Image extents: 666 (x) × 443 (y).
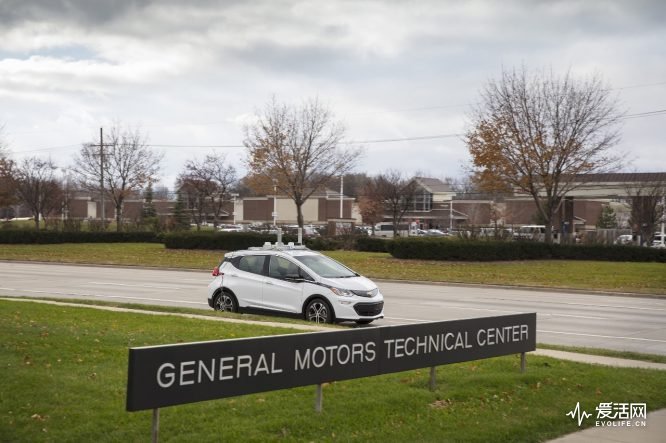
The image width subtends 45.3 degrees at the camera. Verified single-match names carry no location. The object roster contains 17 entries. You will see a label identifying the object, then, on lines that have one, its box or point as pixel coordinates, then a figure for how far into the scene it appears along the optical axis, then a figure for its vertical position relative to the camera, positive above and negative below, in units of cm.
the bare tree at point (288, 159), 4884 +381
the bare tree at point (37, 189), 6594 +228
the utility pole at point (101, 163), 5835 +407
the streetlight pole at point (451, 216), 9681 +96
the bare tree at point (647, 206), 5406 +147
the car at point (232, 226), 9410 -86
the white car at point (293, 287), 1560 -135
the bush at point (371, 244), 4531 -125
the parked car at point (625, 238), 5408 -85
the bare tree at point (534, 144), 4150 +428
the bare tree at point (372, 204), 7918 +191
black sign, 583 -120
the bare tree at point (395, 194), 7569 +279
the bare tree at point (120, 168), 6312 +391
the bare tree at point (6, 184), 5762 +230
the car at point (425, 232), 8494 -99
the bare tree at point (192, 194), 6875 +221
